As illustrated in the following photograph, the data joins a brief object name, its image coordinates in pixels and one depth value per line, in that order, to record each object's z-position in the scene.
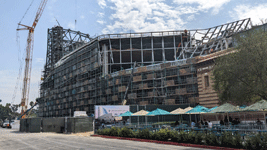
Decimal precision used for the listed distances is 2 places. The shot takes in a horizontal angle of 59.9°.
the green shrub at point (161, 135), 22.85
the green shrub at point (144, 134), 25.20
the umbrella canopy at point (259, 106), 19.14
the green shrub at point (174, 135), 21.75
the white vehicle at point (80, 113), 51.97
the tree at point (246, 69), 19.66
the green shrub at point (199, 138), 19.50
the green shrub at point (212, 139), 18.26
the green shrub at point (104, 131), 31.69
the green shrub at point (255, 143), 15.41
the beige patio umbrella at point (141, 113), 33.08
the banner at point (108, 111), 39.94
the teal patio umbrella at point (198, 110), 27.55
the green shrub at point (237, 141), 16.56
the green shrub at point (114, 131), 29.77
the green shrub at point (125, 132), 27.61
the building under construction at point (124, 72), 51.59
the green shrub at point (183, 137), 20.75
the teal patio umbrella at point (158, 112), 31.39
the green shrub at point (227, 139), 16.98
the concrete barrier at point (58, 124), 40.47
